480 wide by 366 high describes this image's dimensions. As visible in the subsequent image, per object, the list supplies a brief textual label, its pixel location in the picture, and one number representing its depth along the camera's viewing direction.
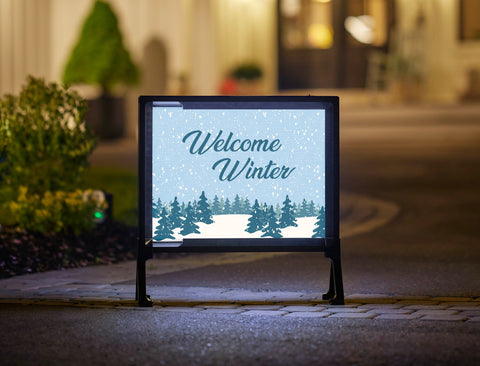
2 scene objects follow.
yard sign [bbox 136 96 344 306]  7.06
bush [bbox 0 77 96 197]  9.52
